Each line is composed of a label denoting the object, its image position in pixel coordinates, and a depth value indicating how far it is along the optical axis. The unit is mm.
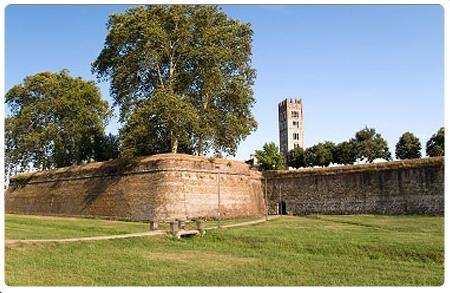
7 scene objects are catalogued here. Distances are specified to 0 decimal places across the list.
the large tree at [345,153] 48562
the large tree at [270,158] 43938
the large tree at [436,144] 40188
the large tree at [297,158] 52906
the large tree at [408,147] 44500
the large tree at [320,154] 49625
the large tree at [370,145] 47625
